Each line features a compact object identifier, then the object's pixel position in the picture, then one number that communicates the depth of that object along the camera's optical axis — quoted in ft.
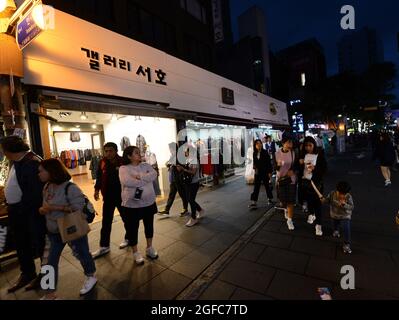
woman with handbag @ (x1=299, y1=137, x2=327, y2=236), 14.99
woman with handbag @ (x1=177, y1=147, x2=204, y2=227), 18.17
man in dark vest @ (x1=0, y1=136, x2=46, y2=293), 10.47
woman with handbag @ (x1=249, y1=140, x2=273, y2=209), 20.99
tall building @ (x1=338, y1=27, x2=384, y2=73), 231.71
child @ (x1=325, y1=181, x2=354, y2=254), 12.36
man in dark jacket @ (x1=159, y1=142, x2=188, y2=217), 19.58
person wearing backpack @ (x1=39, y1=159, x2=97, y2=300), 9.27
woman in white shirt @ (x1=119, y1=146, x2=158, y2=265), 11.69
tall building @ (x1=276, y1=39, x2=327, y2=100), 150.82
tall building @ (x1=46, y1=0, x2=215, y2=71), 27.60
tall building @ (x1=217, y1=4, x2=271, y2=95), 77.61
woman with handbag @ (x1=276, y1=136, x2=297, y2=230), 16.25
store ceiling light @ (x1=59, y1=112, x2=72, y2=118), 28.52
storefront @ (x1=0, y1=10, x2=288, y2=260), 17.51
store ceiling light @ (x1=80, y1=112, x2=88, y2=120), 28.81
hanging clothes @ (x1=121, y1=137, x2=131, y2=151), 30.58
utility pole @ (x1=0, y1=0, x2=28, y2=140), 13.32
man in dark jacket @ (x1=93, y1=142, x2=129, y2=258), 13.58
